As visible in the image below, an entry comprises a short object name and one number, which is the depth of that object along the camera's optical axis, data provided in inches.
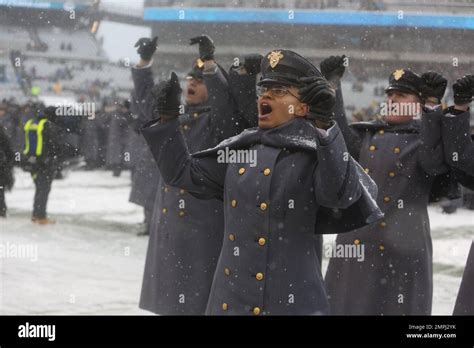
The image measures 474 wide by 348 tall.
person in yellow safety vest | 850.0
